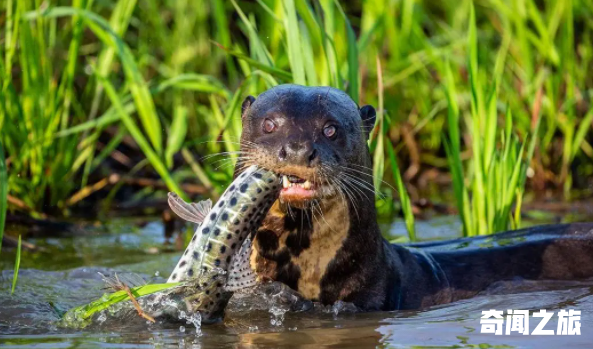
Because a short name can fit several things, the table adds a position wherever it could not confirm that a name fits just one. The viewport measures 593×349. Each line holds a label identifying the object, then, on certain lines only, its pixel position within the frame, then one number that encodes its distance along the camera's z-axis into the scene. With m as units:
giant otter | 6.64
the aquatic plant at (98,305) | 5.86
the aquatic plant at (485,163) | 8.60
